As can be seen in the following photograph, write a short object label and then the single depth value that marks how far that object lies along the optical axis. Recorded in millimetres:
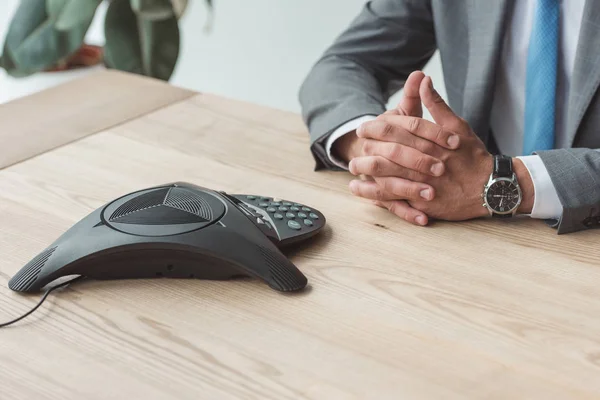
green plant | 2459
